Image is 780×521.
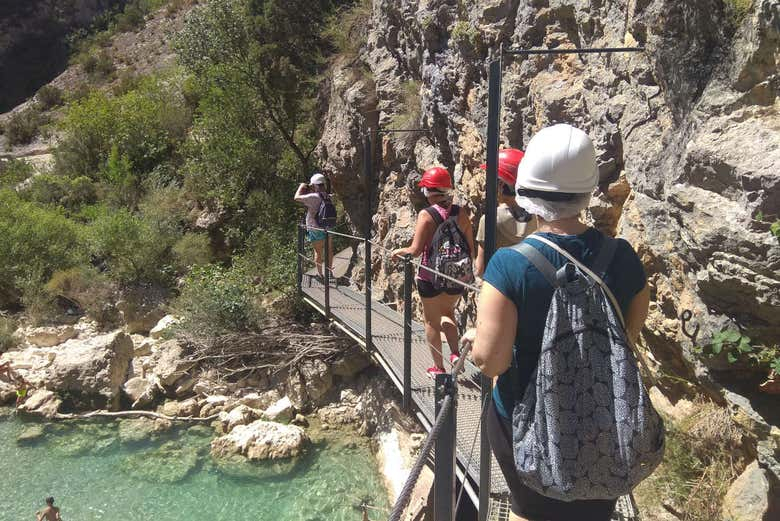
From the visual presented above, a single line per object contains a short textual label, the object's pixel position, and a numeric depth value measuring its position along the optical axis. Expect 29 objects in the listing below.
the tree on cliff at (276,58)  12.54
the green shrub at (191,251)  12.47
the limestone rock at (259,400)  8.66
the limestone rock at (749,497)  2.50
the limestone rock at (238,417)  8.00
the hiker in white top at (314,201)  7.23
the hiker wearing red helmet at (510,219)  3.12
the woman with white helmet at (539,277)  1.41
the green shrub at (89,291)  11.71
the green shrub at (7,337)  10.83
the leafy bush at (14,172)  18.39
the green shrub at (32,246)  12.35
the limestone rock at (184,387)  9.14
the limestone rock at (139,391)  8.94
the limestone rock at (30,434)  8.09
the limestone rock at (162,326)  10.68
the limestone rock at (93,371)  8.95
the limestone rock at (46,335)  11.19
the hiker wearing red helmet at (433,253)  3.58
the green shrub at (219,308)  9.60
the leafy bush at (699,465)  2.76
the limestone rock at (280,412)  8.09
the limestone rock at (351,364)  8.47
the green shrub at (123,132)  16.67
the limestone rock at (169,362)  9.25
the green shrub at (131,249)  12.02
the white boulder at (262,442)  7.13
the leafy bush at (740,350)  2.38
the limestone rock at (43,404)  8.72
